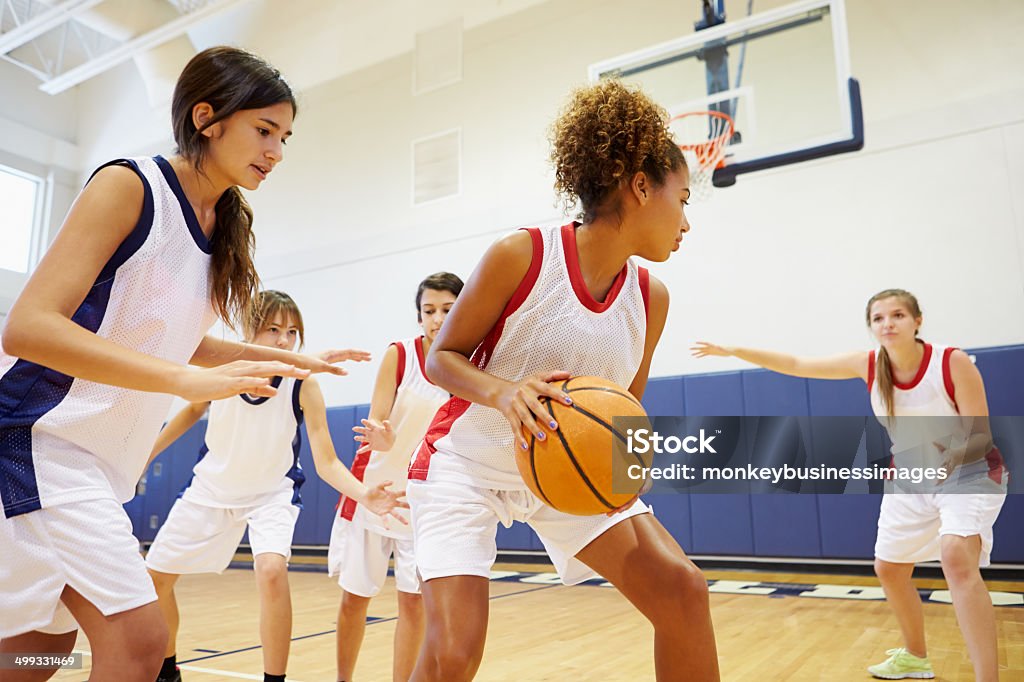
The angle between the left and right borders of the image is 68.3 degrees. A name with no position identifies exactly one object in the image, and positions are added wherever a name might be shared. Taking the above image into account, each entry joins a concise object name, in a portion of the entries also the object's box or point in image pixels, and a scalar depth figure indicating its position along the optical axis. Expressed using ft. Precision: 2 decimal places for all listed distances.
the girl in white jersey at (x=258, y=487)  9.04
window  33.06
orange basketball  4.71
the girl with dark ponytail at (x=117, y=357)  4.05
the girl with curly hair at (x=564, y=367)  4.93
